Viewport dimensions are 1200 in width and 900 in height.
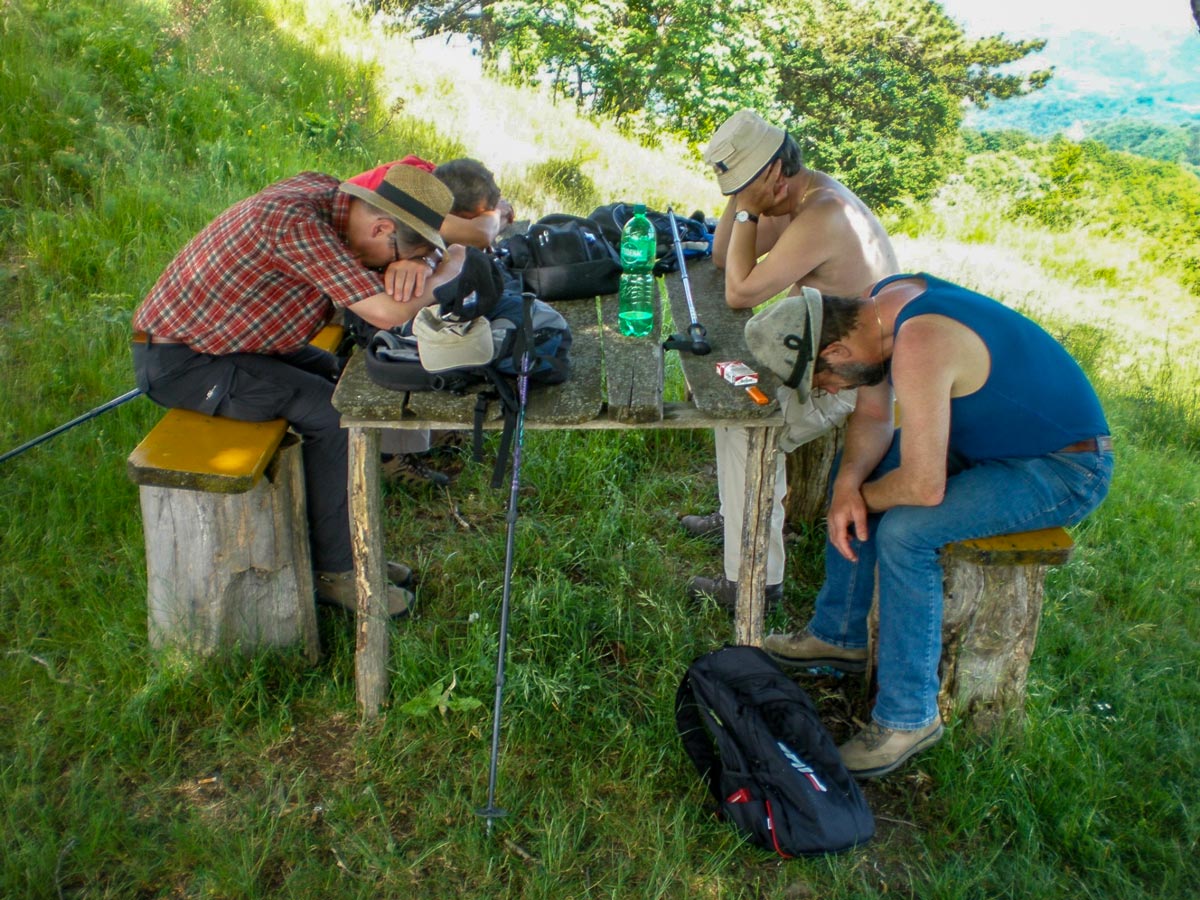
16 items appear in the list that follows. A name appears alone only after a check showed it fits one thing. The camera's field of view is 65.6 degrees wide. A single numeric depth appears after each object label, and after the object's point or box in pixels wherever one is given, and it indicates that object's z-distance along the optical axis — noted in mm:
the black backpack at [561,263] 3553
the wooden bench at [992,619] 2527
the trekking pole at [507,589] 2388
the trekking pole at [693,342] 2951
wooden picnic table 2553
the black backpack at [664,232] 3963
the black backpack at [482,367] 2523
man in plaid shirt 2803
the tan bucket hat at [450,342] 2441
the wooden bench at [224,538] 2746
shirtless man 3178
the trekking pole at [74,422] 3369
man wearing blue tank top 2391
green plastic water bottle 3188
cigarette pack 2744
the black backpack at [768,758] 2355
